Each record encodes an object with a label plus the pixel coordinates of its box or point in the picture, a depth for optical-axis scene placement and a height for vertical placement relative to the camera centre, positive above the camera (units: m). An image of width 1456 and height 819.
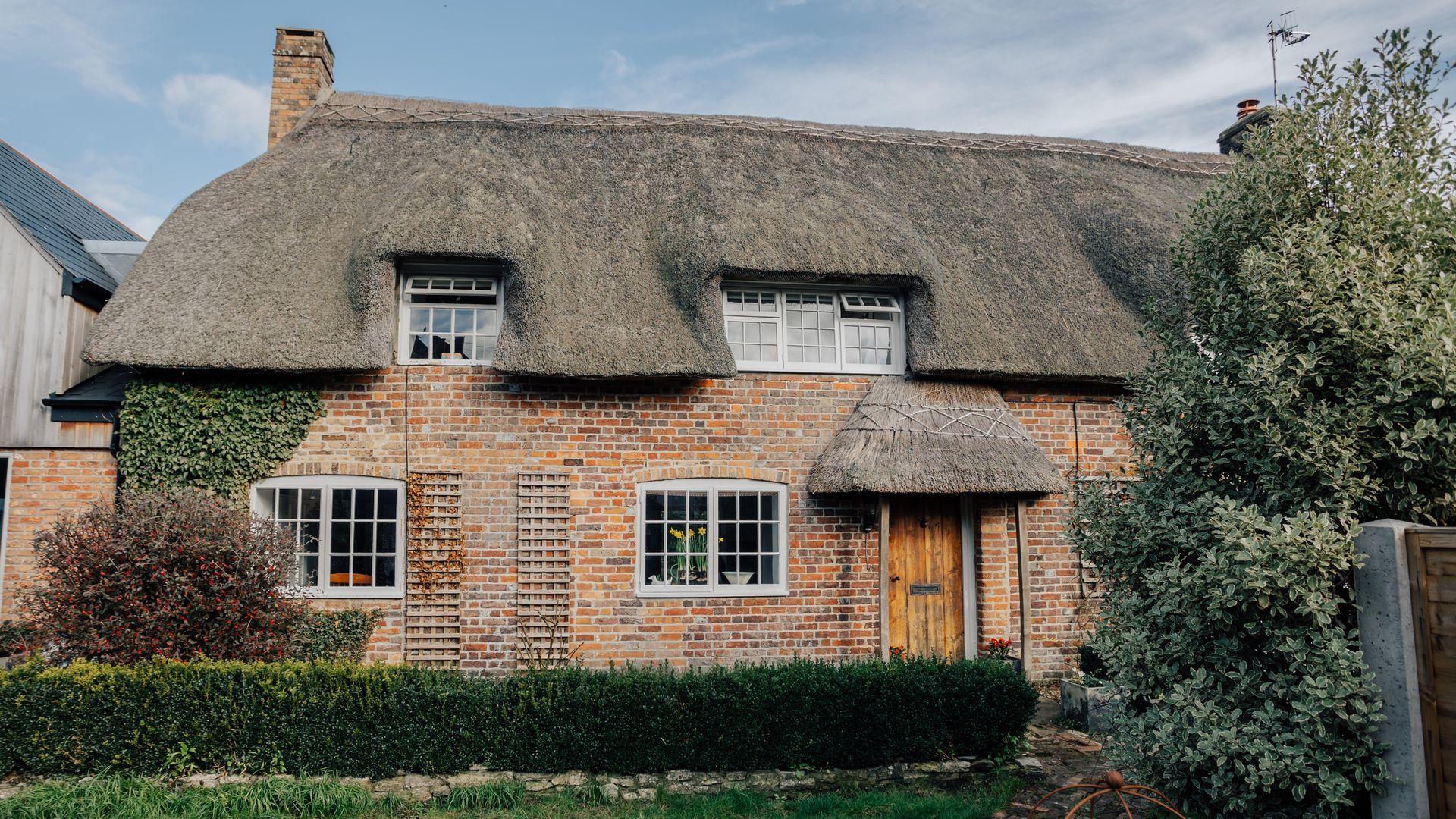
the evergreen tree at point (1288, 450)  4.36 +0.42
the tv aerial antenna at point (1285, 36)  13.30 +7.50
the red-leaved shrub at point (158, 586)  7.01 -0.45
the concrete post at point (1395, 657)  4.16 -0.64
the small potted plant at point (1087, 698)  8.07 -1.64
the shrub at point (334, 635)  9.00 -1.09
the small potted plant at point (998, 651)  9.85 -1.39
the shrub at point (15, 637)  8.16 -1.05
